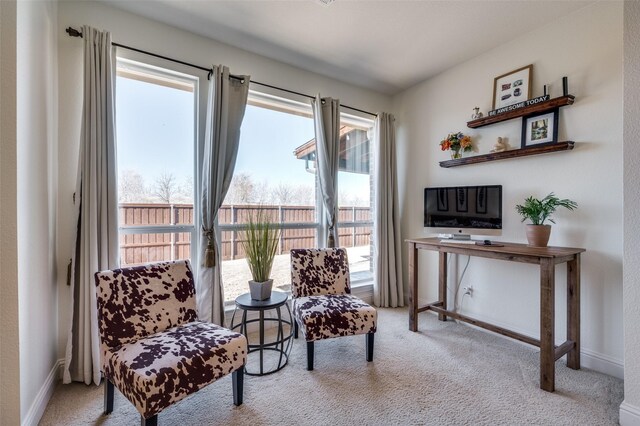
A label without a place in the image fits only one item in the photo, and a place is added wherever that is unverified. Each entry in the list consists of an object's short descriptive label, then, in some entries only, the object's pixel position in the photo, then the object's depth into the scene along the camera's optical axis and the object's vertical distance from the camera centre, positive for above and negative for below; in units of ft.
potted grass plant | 6.85 -1.05
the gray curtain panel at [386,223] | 11.02 -0.45
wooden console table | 5.99 -1.87
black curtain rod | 6.38 +4.04
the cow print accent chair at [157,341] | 4.28 -2.28
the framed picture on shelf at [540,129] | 7.38 +2.20
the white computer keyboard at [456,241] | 8.06 -0.86
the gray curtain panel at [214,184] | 7.75 +0.77
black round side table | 6.42 -2.56
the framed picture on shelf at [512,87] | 7.95 +3.59
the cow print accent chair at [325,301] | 6.69 -2.31
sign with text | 7.43 +2.90
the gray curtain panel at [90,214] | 6.24 -0.02
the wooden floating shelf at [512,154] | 7.09 +1.62
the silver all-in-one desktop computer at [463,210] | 8.20 +0.04
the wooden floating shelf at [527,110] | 7.04 +2.70
